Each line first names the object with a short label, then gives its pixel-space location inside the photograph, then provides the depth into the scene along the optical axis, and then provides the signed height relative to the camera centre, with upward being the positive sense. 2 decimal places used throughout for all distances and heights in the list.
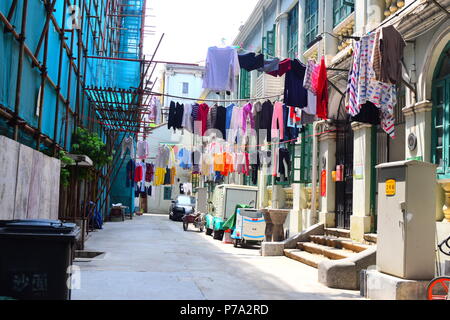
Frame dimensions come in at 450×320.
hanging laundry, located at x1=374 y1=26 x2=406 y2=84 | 10.12 +2.87
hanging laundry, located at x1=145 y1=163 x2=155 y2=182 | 39.06 +2.03
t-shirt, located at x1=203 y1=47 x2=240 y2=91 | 15.60 +3.92
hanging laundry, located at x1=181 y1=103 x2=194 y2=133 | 20.77 +3.21
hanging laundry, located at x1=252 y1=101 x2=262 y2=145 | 18.84 +3.21
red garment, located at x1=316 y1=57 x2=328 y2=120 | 13.38 +2.87
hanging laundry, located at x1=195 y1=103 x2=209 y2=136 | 20.50 +3.33
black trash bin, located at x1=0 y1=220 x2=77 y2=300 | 4.91 -0.63
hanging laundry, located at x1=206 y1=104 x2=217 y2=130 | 19.95 +3.18
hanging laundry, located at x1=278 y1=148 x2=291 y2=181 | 19.39 +1.57
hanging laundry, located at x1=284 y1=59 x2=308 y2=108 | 14.28 +3.16
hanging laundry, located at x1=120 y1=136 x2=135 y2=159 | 29.57 +3.08
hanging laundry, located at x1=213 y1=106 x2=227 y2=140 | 19.83 +3.07
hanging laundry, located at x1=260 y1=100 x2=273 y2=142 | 18.39 +3.03
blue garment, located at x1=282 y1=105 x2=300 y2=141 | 17.41 +2.46
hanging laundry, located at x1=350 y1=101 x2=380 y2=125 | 11.73 +2.03
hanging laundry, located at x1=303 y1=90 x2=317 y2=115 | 14.38 +2.70
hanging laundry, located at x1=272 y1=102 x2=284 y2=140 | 17.55 +2.83
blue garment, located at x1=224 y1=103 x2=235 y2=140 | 19.78 +3.26
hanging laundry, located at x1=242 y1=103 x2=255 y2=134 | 19.31 +3.12
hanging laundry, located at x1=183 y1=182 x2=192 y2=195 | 51.09 +1.36
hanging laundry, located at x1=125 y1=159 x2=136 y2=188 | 33.78 +1.87
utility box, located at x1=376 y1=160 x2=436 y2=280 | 8.05 -0.22
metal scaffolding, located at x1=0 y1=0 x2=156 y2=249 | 8.95 +3.00
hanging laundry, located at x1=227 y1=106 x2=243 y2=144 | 19.44 +2.90
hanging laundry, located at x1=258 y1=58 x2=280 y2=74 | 14.55 +3.77
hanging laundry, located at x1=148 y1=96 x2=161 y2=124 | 23.78 +4.14
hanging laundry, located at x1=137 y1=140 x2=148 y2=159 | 35.31 +3.40
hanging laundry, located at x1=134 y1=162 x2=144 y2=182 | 37.63 +1.91
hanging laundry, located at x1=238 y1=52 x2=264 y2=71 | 14.89 +4.03
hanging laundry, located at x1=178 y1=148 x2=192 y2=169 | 33.91 +2.77
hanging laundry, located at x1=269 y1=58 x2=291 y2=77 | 14.41 +3.73
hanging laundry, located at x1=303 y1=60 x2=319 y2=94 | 13.24 +3.22
